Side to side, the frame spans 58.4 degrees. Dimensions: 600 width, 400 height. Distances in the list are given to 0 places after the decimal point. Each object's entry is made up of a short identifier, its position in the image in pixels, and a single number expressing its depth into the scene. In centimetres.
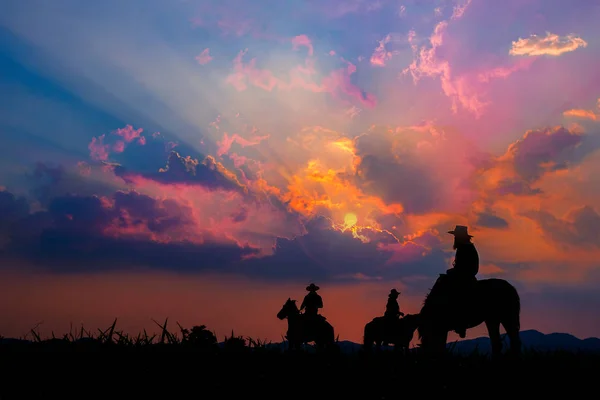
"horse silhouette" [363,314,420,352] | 2769
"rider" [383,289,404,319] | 2791
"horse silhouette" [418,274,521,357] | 1564
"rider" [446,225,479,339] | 1562
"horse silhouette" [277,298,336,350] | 2300
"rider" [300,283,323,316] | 2361
